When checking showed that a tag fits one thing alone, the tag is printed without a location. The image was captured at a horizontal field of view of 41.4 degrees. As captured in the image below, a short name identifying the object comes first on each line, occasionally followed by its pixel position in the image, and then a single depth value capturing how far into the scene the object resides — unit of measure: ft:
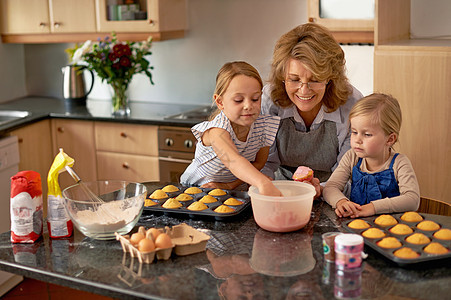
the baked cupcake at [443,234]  5.24
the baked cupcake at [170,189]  6.86
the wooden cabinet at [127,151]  12.43
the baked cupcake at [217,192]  6.63
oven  11.93
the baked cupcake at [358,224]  5.59
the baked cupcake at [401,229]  5.39
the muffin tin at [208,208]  6.09
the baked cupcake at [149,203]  6.44
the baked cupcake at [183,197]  6.52
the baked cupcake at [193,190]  6.75
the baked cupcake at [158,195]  6.61
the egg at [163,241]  5.19
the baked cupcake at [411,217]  5.69
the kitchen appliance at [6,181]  11.38
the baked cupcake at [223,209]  6.11
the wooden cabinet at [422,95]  9.73
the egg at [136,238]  5.27
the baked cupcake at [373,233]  5.34
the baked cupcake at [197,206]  6.21
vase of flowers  12.68
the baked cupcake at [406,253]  4.91
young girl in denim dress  6.38
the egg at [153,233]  5.26
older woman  7.52
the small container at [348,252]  4.84
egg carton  5.16
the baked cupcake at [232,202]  6.31
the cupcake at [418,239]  5.16
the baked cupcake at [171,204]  6.33
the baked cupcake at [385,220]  5.61
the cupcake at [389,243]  5.11
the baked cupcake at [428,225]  5.45
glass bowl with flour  5.61
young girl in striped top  6.45
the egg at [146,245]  5.13
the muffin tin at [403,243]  4.86
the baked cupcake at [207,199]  6.42
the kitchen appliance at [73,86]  14.21
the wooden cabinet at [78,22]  12.78
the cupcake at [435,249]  4.98
